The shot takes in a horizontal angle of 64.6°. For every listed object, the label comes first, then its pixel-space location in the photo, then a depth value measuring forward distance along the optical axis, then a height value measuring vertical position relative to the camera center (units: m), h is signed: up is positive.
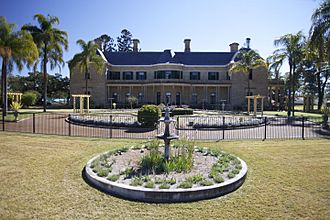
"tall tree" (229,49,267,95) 36.88 +6.13
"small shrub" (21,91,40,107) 39.00 +0.72
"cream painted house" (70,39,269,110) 44.91 +3.88
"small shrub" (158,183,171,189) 5.54 -1.75
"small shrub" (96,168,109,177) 6.39 -1.71
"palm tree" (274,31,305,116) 28.09 +6.25
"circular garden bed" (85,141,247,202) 5.39 -1.75
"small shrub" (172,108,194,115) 27.36 -0.77
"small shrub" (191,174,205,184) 6.02 -1.73
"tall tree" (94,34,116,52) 79.47 +18.79
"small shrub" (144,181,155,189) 5.59 -1.75
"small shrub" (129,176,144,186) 5.77 -1.75
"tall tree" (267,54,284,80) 29.92 +5.02
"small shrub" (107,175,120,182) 6.05 -1.73
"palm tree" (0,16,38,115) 23.30 +5.21
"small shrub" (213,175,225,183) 6.01 -1.73
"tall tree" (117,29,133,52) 81.16 +19.78
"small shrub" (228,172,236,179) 6.38 -1.74
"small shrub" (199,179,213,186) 5.77 -1.75
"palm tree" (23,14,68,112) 29.20 +7.52
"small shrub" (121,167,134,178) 6.50 -1.74
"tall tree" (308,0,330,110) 18.91 +5.30
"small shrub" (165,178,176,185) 5.89 -1.75
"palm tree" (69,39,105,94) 34.66 +6.40
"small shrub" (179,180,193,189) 5.57 -1.74
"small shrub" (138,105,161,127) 16.59 -0.76
